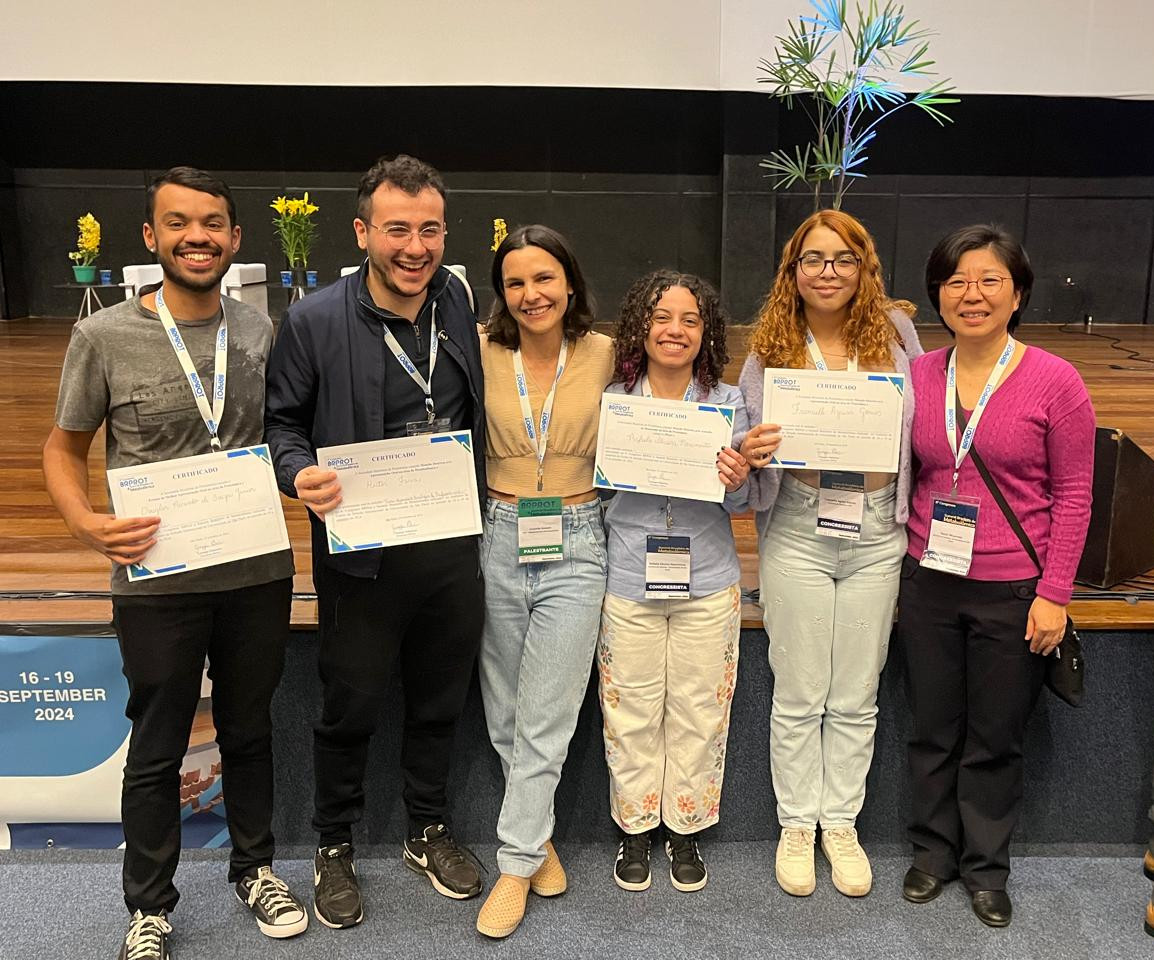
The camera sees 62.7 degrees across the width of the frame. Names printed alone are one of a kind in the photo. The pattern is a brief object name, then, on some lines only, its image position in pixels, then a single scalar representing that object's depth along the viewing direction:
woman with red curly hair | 1.96
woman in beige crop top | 1.97
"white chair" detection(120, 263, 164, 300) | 6.67
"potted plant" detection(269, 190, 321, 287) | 7.35
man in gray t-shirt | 1.70
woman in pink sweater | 1.88
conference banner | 2.30
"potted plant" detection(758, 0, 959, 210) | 4.14
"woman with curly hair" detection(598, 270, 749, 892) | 1.97
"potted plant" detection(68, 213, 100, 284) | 8.18
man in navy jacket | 1.80
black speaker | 2.32
